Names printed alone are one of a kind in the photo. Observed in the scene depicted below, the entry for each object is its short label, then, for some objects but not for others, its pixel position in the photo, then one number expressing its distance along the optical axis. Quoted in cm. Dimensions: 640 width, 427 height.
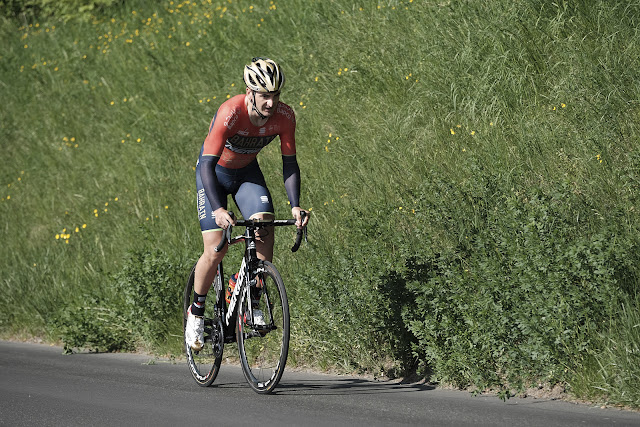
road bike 1462
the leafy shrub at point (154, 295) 2080
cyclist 1487
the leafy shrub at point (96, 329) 2175
